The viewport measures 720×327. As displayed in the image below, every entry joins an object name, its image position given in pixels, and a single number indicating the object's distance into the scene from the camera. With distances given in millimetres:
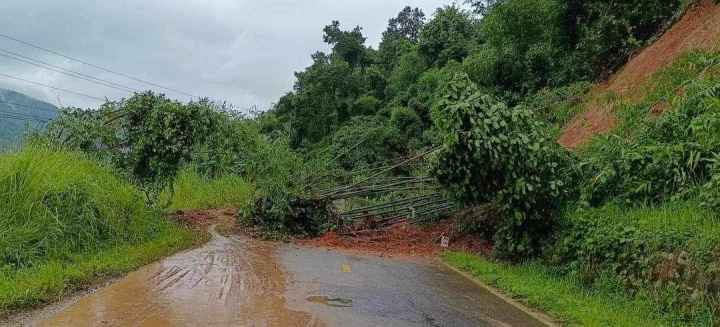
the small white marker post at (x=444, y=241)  11781
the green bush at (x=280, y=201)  12242
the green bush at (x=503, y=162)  8203
